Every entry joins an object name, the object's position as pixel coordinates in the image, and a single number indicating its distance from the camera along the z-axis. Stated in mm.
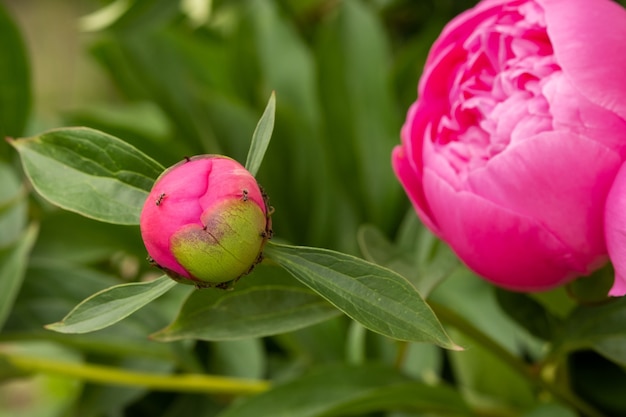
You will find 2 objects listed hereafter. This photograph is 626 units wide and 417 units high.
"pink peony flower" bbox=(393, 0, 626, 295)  490
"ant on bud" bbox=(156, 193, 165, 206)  455
